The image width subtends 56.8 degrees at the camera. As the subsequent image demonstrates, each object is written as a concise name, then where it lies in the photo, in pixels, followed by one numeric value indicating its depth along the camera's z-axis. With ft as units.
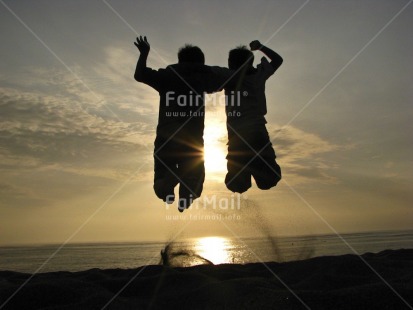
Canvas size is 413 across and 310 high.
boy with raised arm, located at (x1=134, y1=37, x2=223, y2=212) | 20.80
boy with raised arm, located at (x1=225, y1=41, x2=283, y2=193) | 21.98
